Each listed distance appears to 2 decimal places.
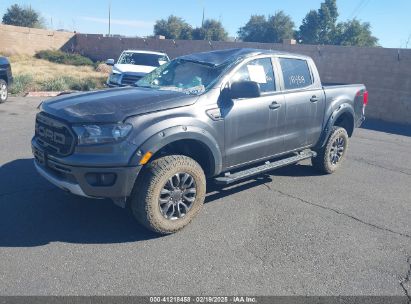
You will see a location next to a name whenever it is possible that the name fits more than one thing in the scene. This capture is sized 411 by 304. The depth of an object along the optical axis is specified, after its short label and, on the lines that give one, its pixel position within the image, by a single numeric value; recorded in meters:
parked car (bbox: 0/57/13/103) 11.48
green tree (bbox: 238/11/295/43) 73.56
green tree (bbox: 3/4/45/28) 56.28
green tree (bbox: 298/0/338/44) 66.00
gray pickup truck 3.67
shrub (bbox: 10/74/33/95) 14.16
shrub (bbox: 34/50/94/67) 30.63
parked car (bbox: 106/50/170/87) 12.66
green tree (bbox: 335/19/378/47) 60.47
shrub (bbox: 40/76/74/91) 15.48
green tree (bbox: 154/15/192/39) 69.72
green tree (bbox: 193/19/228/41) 66.47
